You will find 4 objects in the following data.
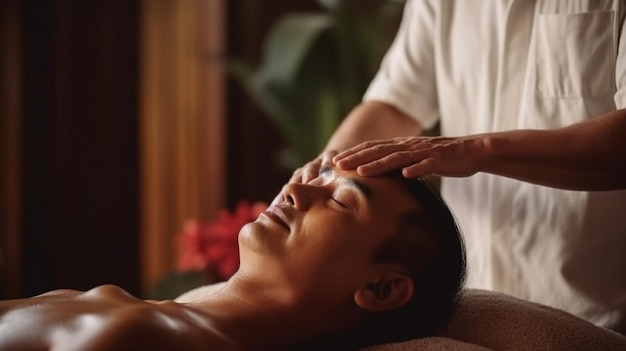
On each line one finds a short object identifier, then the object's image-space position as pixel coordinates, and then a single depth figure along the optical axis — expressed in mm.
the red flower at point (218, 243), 2430
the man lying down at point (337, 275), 1272
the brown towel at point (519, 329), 1265
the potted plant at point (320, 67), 2615
